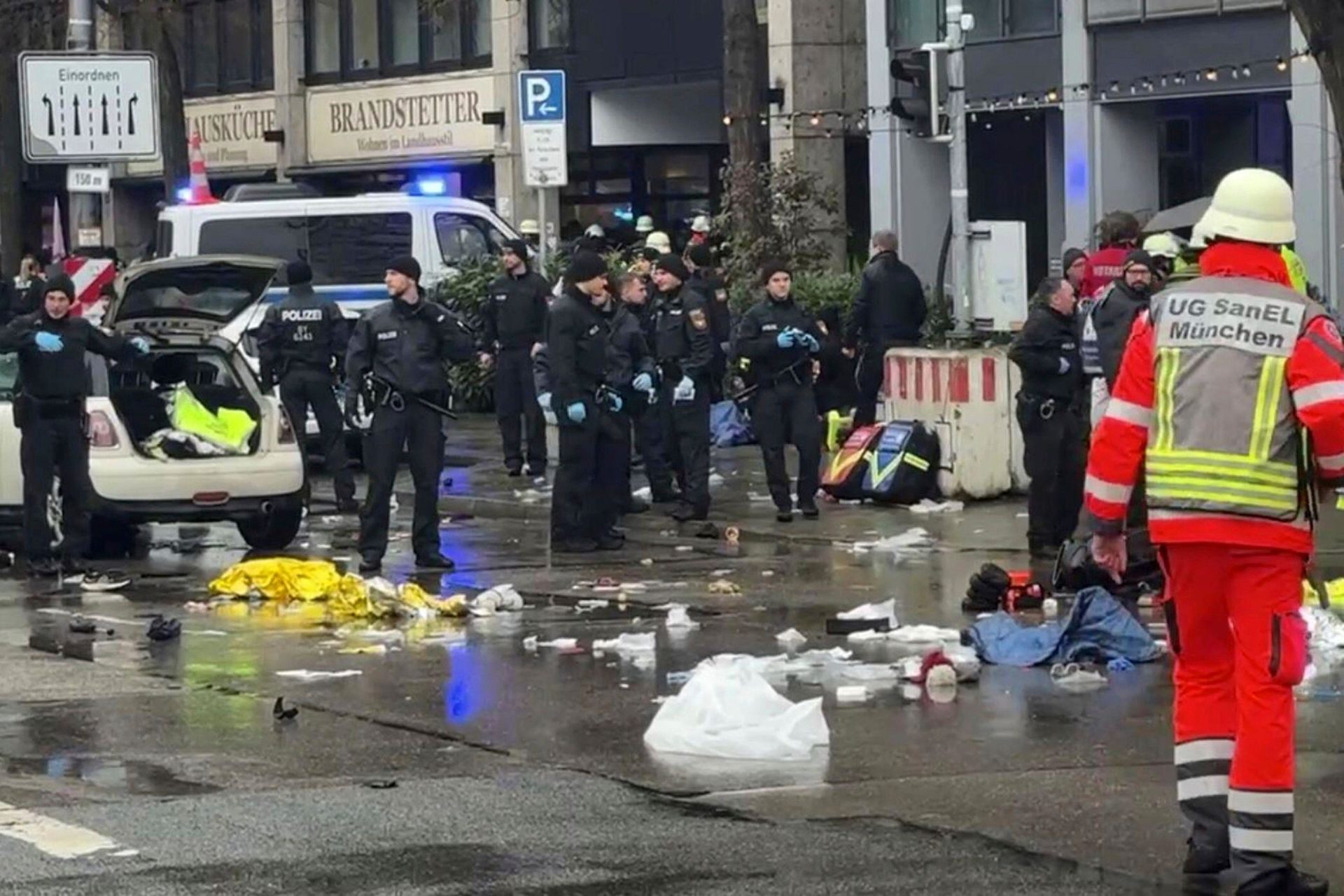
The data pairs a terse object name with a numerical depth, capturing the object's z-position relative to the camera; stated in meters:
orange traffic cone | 26.66
